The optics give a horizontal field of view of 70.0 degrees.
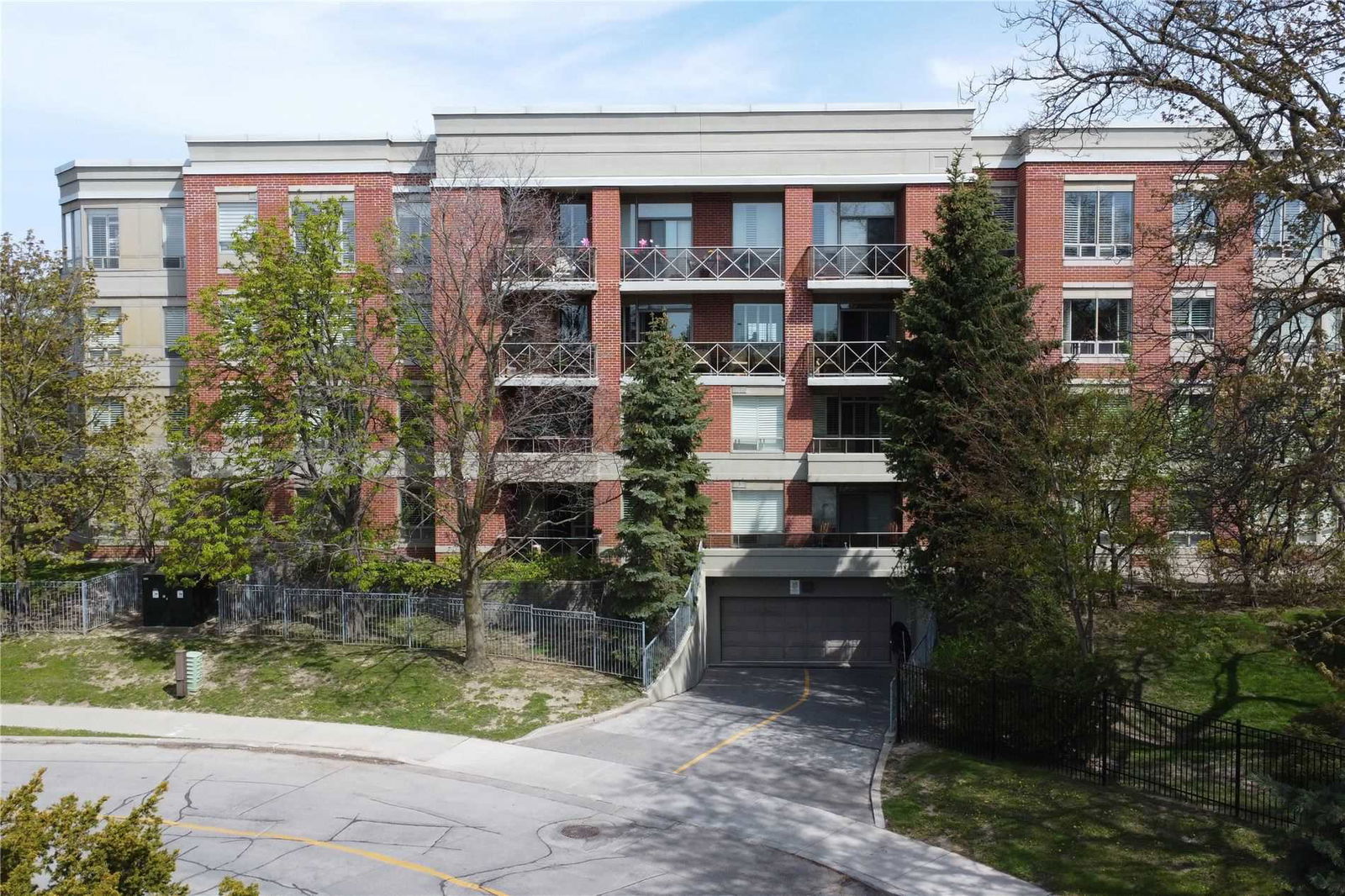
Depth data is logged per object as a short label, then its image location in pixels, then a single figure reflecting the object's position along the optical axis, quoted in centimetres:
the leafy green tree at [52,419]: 2462
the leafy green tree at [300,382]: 2369
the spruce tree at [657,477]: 2356
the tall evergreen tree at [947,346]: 2175
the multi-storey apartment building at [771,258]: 2970
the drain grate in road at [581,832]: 1424
